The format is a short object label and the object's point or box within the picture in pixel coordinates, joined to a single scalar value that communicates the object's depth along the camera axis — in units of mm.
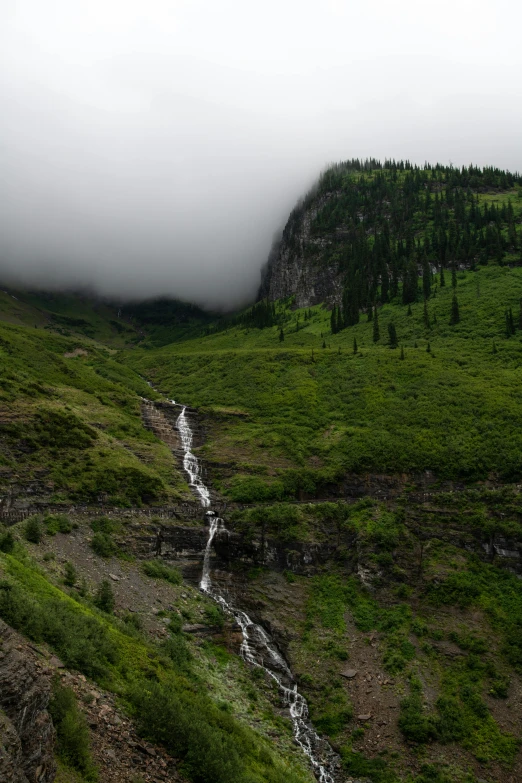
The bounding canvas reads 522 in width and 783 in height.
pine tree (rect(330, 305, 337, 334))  156925
